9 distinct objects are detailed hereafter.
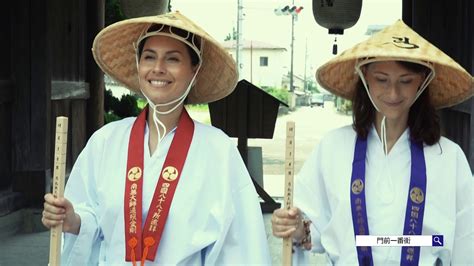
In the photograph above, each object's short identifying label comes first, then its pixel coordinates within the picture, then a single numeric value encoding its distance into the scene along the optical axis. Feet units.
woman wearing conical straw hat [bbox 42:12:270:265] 8.07
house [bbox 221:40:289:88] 203.92
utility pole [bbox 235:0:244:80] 97.71
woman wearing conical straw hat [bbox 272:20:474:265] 7.90
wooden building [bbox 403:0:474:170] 19.99
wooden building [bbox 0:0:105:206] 21.38
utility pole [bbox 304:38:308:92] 190.44
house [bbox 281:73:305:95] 214.65
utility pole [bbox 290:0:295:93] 146.00
